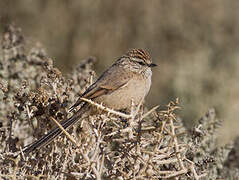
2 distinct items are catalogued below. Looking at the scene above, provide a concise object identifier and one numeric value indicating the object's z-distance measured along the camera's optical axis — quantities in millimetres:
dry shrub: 6516
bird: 9984
